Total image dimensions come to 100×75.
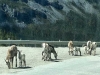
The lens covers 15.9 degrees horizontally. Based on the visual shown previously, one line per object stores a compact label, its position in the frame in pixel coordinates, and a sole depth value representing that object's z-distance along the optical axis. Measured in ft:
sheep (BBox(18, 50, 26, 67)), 62.85
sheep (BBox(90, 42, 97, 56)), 92.65
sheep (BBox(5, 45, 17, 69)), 61.21
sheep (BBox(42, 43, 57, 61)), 75.57
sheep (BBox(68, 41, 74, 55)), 91.95
